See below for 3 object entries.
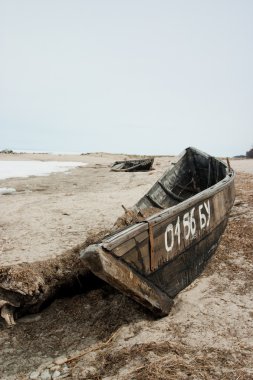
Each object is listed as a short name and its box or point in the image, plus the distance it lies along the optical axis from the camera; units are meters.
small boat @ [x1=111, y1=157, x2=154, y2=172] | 18.00
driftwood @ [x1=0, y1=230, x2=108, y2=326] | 4.24
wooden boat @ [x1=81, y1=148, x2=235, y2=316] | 3.15
